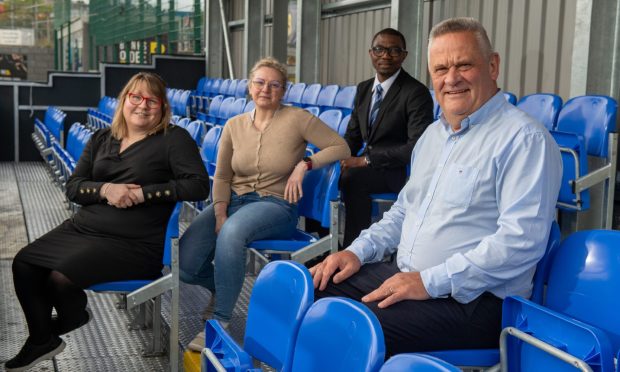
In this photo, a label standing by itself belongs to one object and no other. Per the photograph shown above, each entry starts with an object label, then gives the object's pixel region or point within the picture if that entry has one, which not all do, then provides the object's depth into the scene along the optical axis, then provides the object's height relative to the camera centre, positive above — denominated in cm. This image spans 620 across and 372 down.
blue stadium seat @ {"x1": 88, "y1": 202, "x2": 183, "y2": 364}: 317 -84
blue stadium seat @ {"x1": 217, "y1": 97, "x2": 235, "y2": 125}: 841 -41
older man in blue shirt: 211 -39
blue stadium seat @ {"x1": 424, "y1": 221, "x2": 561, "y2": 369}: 210 -70
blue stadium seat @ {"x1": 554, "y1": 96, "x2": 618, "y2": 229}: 389 -31
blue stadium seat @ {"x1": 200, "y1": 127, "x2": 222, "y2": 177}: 479 -47
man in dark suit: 419 -30
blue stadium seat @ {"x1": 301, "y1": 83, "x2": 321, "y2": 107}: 830 -25
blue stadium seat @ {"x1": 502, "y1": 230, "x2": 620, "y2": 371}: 175 -53
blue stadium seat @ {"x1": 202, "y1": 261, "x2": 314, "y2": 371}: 184 -59
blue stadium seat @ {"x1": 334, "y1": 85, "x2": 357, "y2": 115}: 736 -24
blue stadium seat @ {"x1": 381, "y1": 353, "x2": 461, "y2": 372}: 126 -45
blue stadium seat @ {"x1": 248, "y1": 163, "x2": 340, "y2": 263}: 354 -65
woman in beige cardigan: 364 -44
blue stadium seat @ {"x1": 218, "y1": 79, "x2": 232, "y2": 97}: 1169 -26
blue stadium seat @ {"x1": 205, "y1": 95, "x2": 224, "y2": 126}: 892 -45
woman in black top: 316 -60
